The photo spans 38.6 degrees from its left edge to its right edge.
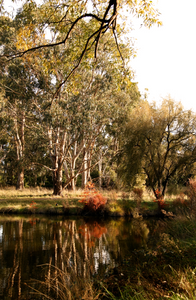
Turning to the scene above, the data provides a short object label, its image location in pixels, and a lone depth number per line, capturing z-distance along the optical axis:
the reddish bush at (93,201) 14.50
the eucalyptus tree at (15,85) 18.55
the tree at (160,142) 16.31
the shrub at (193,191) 7.77
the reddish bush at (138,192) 15.32
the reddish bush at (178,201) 13.39
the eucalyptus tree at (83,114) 17.44
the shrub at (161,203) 14.43
